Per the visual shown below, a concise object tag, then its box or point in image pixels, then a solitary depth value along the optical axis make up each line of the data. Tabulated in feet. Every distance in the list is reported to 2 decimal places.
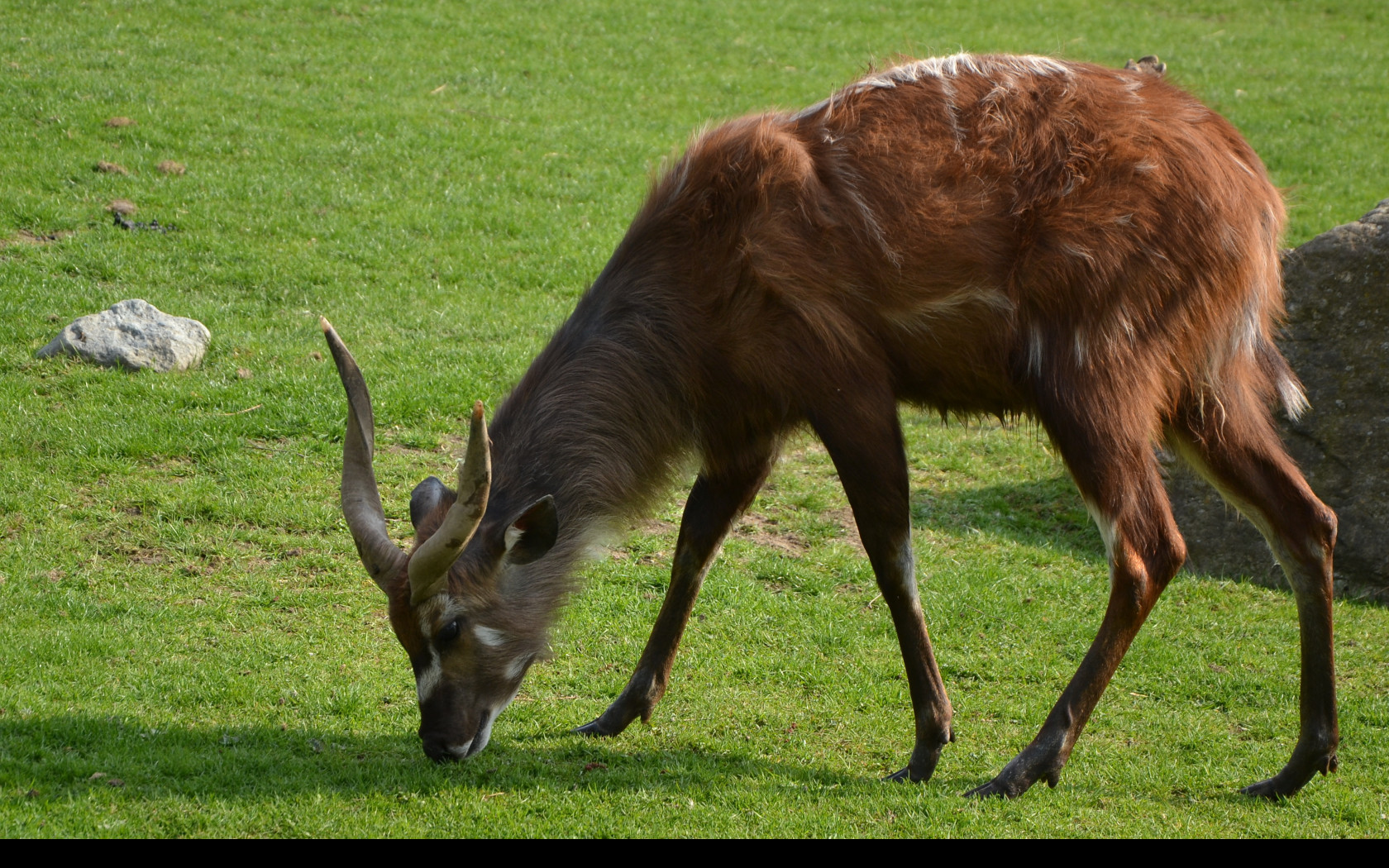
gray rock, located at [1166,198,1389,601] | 50.49
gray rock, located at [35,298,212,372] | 56.80
